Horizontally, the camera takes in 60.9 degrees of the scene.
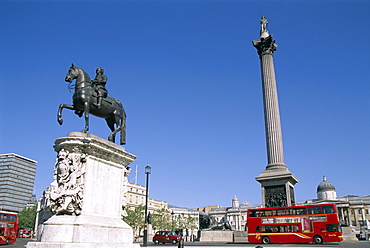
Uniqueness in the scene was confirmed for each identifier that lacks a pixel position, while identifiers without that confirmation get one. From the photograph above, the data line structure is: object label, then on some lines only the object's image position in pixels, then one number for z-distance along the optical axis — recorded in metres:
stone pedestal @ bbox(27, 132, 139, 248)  7.93
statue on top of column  33.67
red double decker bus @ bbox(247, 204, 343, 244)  25.83
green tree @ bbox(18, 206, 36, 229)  79.19
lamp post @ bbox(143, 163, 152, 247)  25.53
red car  38.47
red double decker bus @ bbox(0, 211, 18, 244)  30.69
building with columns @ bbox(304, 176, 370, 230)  104.88
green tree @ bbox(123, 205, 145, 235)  71.56
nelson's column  25.92
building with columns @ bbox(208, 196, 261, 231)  116.12
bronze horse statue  9.53
